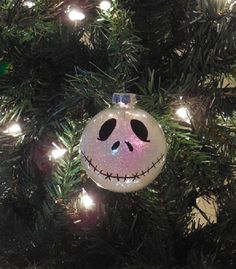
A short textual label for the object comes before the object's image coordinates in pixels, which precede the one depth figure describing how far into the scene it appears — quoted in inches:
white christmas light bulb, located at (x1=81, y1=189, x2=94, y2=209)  20.7
